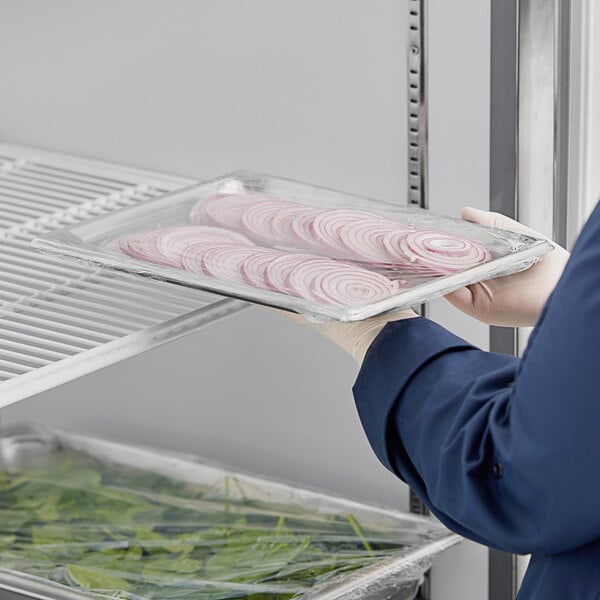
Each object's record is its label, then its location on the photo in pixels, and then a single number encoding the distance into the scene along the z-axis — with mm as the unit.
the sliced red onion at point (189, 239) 2415
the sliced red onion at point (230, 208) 2498
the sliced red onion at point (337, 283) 2279
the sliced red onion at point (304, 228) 2435
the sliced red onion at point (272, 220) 2453
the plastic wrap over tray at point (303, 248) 2301
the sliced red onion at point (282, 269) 2307
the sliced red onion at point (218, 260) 2352
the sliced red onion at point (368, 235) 2393
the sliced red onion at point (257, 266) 2331
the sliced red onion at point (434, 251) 2348
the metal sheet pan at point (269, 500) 2632
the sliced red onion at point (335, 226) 2417
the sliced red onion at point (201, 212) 2521
